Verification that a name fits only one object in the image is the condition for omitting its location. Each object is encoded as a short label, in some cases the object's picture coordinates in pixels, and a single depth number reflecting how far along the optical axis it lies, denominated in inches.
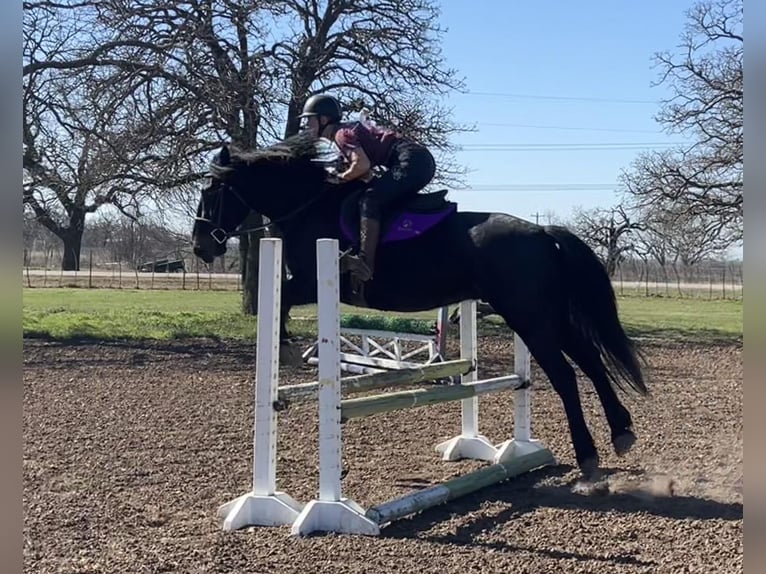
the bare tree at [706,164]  700.0
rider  190.7
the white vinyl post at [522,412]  233.0
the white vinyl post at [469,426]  238.8
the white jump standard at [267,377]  176.6
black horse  192.1
